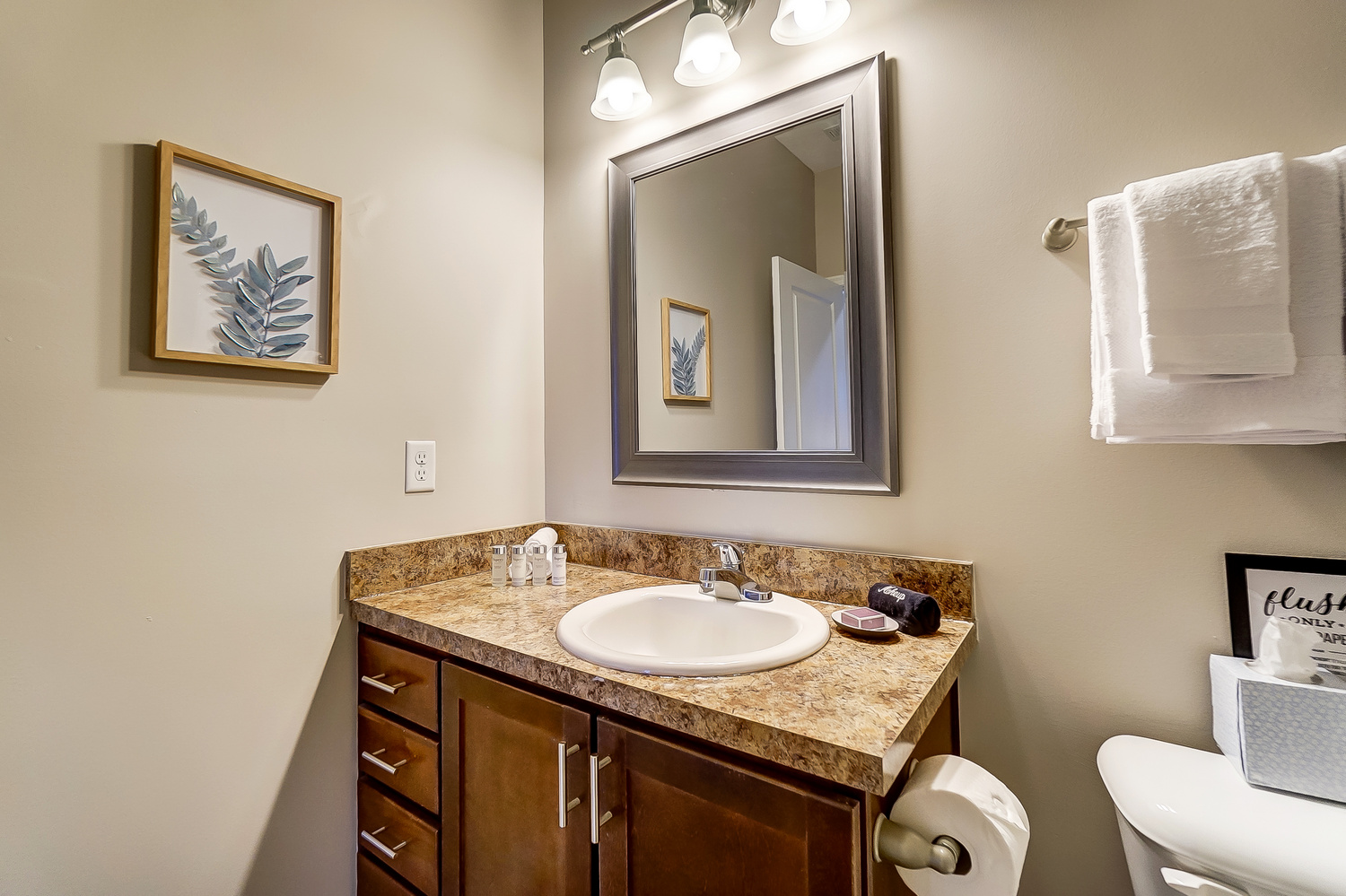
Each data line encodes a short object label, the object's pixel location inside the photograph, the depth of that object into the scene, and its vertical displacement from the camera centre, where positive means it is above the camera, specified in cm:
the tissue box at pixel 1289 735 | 65 -32
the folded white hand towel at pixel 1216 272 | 67 +22
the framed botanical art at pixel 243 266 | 95 +37
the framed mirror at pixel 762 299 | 110 +35
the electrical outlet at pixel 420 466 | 128 +1
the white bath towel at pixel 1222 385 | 67 +10
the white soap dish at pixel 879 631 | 90 -26
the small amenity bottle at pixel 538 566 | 130 -22
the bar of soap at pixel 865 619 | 92 -25
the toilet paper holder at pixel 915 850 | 63 -42
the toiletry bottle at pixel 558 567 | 129 -22
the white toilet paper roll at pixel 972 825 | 62 -40
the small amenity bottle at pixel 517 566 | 129 -22
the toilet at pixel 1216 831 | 59 -40
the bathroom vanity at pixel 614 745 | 63 -37
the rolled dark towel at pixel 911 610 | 92 -24
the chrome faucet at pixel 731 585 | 108 -23
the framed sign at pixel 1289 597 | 73 -19
